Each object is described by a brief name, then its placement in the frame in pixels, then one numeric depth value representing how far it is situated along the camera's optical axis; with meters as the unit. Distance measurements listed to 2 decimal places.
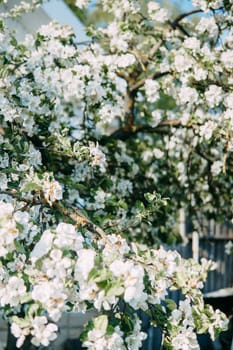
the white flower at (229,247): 5.33
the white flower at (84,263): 1.95
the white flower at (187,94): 3.96
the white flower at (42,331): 2.01
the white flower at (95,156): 3.26
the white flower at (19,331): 2.03
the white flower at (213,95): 3.84
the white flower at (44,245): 2.02
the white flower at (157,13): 4.54
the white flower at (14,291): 2.12
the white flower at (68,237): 2.03
